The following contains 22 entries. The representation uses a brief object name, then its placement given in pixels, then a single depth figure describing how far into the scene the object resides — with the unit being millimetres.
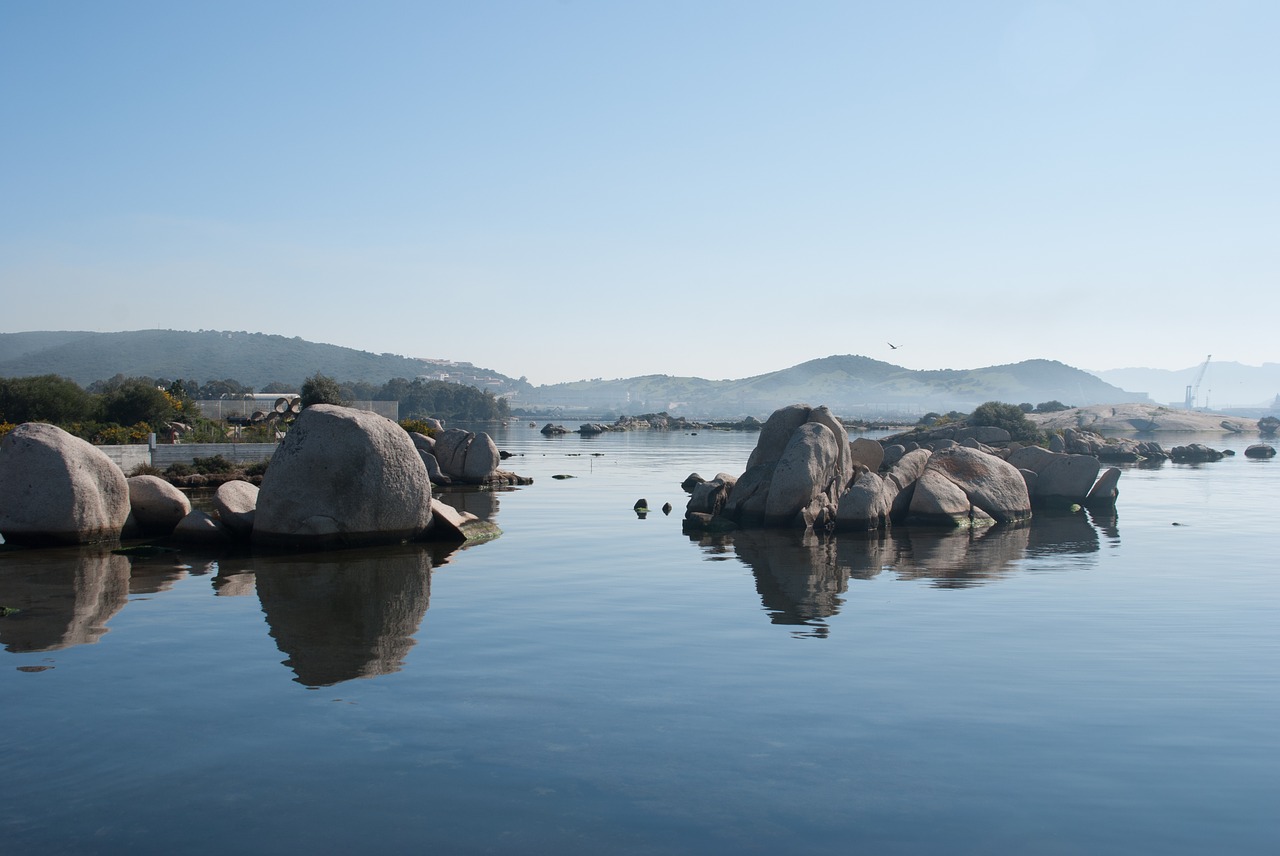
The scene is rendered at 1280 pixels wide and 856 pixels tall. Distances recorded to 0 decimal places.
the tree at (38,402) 45969
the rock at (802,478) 28281
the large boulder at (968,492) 29188
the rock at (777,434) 31906
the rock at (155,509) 24109
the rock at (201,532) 22859
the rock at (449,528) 23750
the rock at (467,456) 44438
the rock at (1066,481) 36688
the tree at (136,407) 48938
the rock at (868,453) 34941
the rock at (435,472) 43469
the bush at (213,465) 37719
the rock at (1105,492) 36625
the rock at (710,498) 30344
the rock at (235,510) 22656
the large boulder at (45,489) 21266
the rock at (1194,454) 75125
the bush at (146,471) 35125
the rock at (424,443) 46306
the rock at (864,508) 27656
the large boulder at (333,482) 21281
